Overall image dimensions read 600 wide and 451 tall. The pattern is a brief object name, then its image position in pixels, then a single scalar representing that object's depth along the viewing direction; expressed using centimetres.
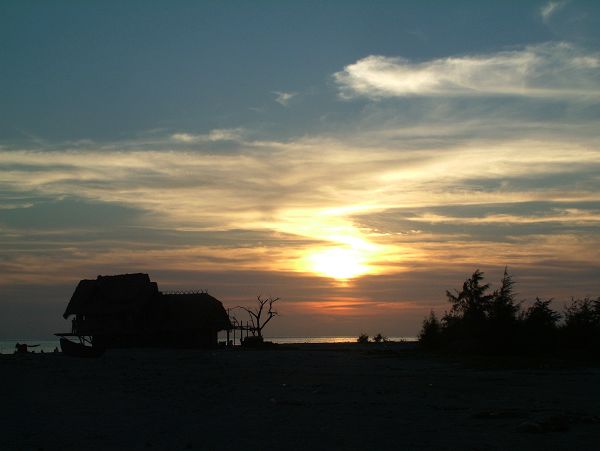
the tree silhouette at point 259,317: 8288
